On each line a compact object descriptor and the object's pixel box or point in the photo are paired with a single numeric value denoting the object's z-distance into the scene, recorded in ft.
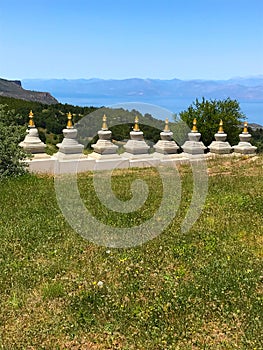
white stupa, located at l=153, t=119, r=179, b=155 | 46.09
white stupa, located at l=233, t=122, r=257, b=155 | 49.83
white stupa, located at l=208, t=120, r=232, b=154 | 49.32
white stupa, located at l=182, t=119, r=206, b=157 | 46.98
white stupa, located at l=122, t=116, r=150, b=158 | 44.73
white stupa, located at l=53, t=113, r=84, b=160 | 41.86
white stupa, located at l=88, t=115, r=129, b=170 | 43.06
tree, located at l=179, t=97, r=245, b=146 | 61.26
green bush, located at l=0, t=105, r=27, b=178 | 35.27
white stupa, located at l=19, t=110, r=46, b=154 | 41.29
